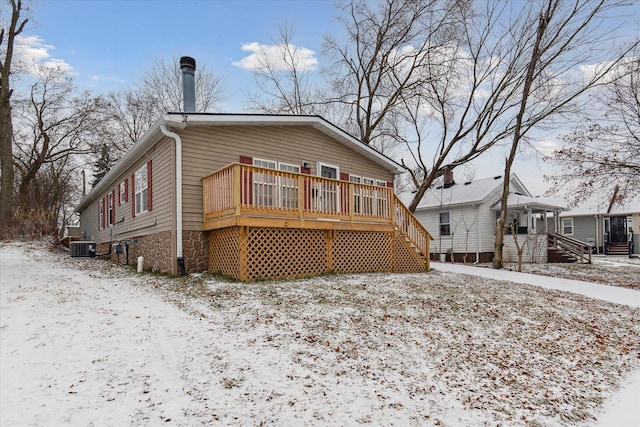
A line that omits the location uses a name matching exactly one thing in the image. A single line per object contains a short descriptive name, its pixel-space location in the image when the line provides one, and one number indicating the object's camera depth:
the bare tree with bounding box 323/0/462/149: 16.67
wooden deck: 7.46
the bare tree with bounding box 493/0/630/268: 13.59
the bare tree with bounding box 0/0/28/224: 17.50
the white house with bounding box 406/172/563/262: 17.91
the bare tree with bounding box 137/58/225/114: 23.36
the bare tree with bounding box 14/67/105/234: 22.30
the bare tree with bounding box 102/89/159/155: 24.14
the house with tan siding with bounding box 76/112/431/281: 7.74
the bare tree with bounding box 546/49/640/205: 12.51
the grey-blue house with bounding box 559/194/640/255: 22.42
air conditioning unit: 14.65
